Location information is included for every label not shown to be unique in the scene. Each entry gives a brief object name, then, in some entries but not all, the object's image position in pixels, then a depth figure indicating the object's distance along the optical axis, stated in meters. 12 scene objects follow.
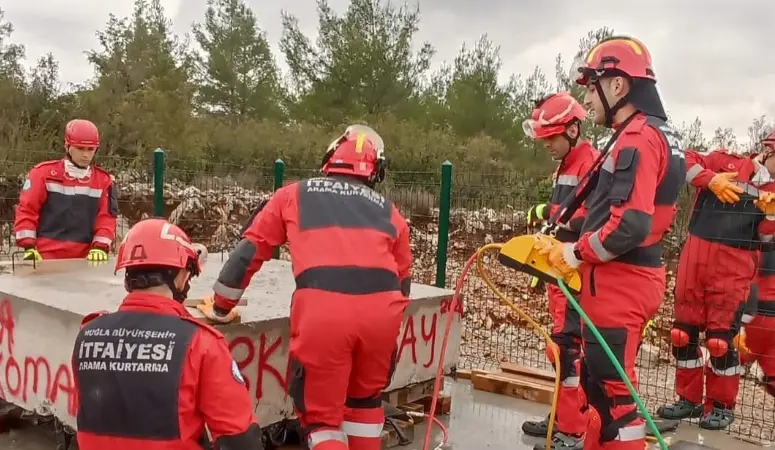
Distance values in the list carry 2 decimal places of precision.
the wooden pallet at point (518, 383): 5.95
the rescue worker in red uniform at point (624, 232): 3.54
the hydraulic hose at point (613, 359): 3.41
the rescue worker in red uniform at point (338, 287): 3.35
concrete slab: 3.93
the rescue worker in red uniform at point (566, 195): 4.71
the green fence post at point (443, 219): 6.80
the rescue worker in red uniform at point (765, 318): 5.59
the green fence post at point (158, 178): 7.30
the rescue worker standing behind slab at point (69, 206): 5.80
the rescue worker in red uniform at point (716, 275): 5.46
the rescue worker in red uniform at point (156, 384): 2.32
